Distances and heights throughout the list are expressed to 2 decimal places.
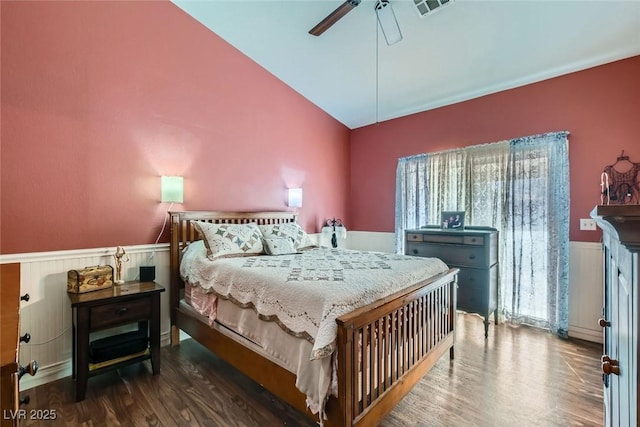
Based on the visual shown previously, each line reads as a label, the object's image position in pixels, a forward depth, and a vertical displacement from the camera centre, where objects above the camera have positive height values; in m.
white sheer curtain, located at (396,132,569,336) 3.05 +0.09
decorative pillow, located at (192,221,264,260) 2.66 -0.25
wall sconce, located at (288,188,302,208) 4.00 +0.24
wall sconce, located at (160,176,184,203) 2.79 +0.24
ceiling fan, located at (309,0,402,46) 2.36 +1.78
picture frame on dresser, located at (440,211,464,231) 3.54 -0.07
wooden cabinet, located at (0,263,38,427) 0.76 -0.39
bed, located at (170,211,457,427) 1.46 -0.90
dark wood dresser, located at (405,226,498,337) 3.12 -0.51
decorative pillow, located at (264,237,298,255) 2.95 -0.33
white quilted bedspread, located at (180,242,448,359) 1.54 -0.45
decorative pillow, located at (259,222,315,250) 3.20 -0.21
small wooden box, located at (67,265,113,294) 2.22 -0.52
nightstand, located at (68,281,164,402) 2.04 -0.86
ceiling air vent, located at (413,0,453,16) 2.40 +1.78
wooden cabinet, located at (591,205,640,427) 0.62 -0.31
